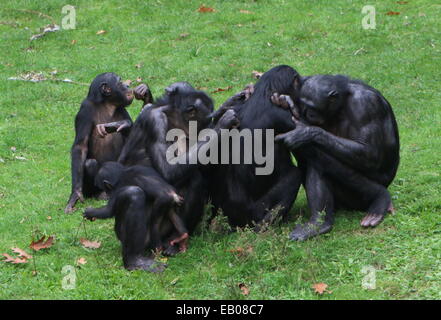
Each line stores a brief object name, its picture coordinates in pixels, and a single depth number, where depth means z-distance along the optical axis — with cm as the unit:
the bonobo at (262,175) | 1549
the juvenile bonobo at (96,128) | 1925
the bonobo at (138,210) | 1395
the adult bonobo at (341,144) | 1520
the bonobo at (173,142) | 1495
